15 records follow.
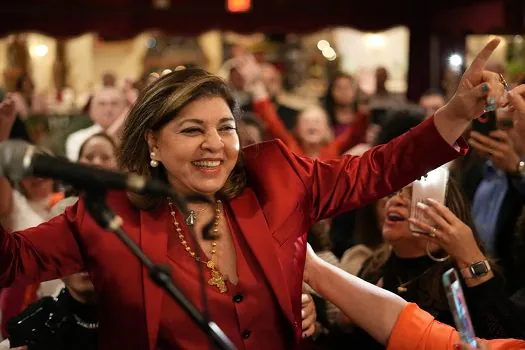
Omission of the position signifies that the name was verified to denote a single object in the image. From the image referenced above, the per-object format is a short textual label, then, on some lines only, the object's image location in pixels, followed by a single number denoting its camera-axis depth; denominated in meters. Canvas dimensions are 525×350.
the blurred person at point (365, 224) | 3.01
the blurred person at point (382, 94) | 6.17
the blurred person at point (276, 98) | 6.21
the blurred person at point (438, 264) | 2.14
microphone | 1.33
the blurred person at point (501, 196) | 2.86
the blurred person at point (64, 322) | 2.22
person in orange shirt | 1.82
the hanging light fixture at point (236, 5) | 7.93
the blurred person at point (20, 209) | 2.38
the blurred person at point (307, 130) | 4.71
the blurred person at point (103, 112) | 4.40
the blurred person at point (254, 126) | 4.29
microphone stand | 1.36
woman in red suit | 1.74
